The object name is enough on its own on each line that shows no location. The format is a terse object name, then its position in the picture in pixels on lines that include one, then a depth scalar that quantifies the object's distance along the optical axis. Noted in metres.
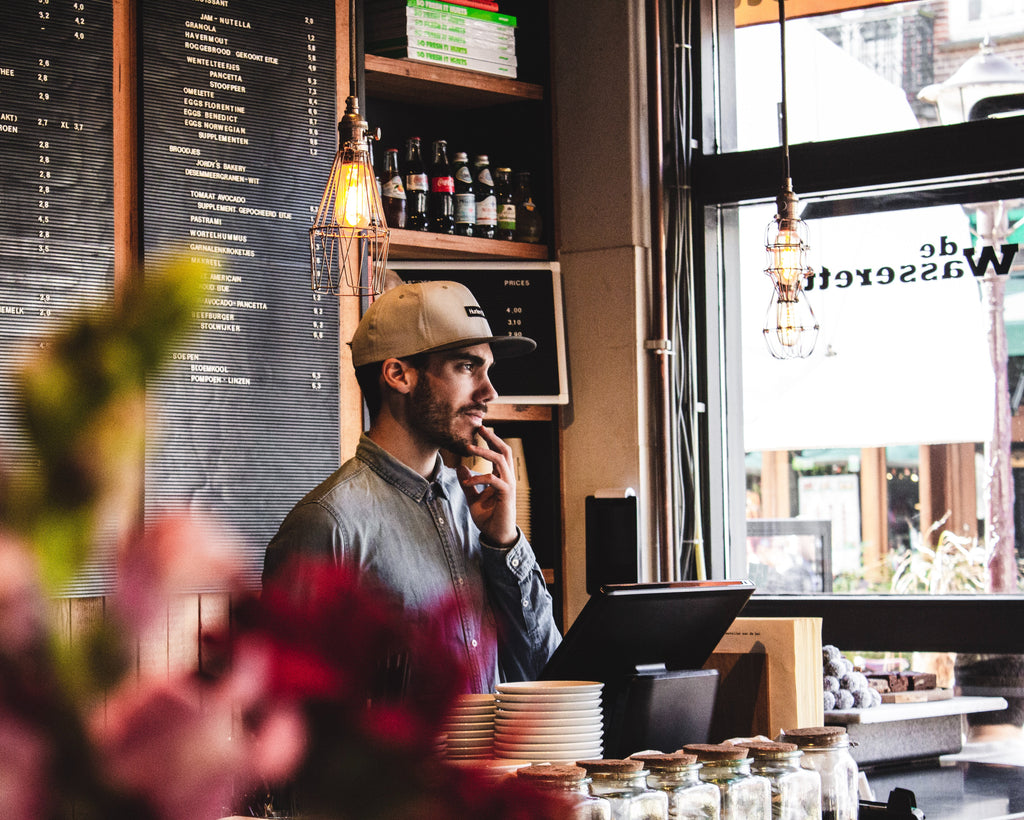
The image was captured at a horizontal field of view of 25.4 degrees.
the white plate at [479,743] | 3.05
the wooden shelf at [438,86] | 4.73
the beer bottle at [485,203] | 4.86
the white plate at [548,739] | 3.02
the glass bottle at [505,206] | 4.90
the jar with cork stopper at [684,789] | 2.52
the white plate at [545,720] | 3.03
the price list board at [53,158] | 4.12
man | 3.78
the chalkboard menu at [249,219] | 4.32
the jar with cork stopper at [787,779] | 2.74
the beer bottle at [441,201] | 4.81
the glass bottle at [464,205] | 4.84
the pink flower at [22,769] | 0.42
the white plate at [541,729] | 3.03
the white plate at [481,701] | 3.16
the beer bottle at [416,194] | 4.78
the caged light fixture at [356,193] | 3.97
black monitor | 3.25
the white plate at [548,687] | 3.05
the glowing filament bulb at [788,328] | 4.53
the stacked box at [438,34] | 4.73
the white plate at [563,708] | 3.03
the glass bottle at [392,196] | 4.72
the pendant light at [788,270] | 4.32
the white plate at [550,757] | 3.01
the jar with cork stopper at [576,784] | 2.32
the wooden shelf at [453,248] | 4.72
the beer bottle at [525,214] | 4.94
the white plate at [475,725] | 3.07
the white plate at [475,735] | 3.04
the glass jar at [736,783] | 2.61
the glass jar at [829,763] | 2.92
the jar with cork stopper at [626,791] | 2.43
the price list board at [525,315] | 4.85
